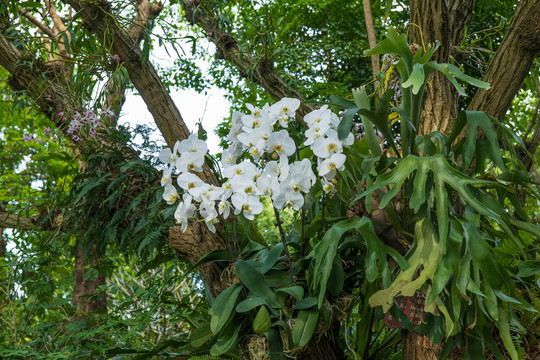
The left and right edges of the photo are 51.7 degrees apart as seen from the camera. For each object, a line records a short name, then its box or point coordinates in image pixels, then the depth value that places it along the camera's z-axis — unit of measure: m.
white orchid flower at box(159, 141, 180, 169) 1.72
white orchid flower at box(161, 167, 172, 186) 1.69
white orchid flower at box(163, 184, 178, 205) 1.69
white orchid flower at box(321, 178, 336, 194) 1.61
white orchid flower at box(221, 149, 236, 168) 1.71
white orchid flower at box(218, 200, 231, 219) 1.59
